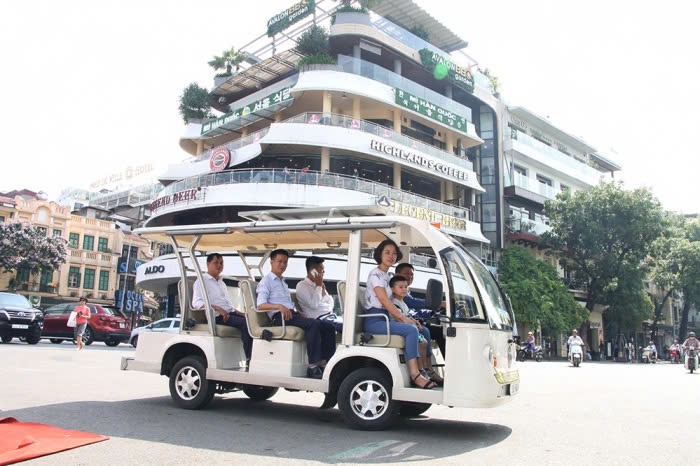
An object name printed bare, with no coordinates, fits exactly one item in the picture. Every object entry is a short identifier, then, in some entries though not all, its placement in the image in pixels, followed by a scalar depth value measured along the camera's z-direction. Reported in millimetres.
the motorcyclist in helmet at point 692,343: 23688
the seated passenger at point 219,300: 7320
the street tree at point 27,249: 44531
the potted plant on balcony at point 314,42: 32188
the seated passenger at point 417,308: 6750
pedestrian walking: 17297
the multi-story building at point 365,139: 28656
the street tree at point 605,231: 37812
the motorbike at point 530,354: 31047
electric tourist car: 5867
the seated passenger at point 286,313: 6676
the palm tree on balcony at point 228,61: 38625
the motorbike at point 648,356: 38697
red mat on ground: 4570
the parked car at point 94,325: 21641
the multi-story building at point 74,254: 48375
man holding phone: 7262
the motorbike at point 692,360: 23125
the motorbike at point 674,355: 38494
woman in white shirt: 6020
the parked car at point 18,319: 18469
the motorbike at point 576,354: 25391
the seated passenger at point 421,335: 6287
